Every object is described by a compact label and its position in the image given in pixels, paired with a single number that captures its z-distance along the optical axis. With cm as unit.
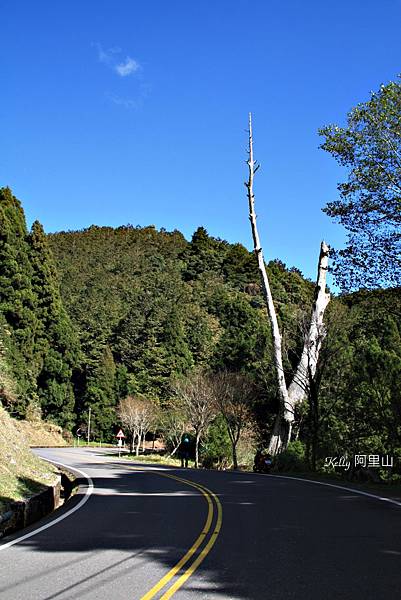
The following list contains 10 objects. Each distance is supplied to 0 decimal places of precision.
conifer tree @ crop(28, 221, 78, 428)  6012
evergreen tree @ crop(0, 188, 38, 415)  5372
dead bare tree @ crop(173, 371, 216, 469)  4591
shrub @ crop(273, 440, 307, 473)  2611
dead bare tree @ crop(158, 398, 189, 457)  5512
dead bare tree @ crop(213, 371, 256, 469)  4406
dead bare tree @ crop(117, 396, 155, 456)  5909
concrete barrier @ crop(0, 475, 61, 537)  1005
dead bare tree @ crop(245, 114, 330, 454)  2812
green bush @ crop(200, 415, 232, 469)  4897
